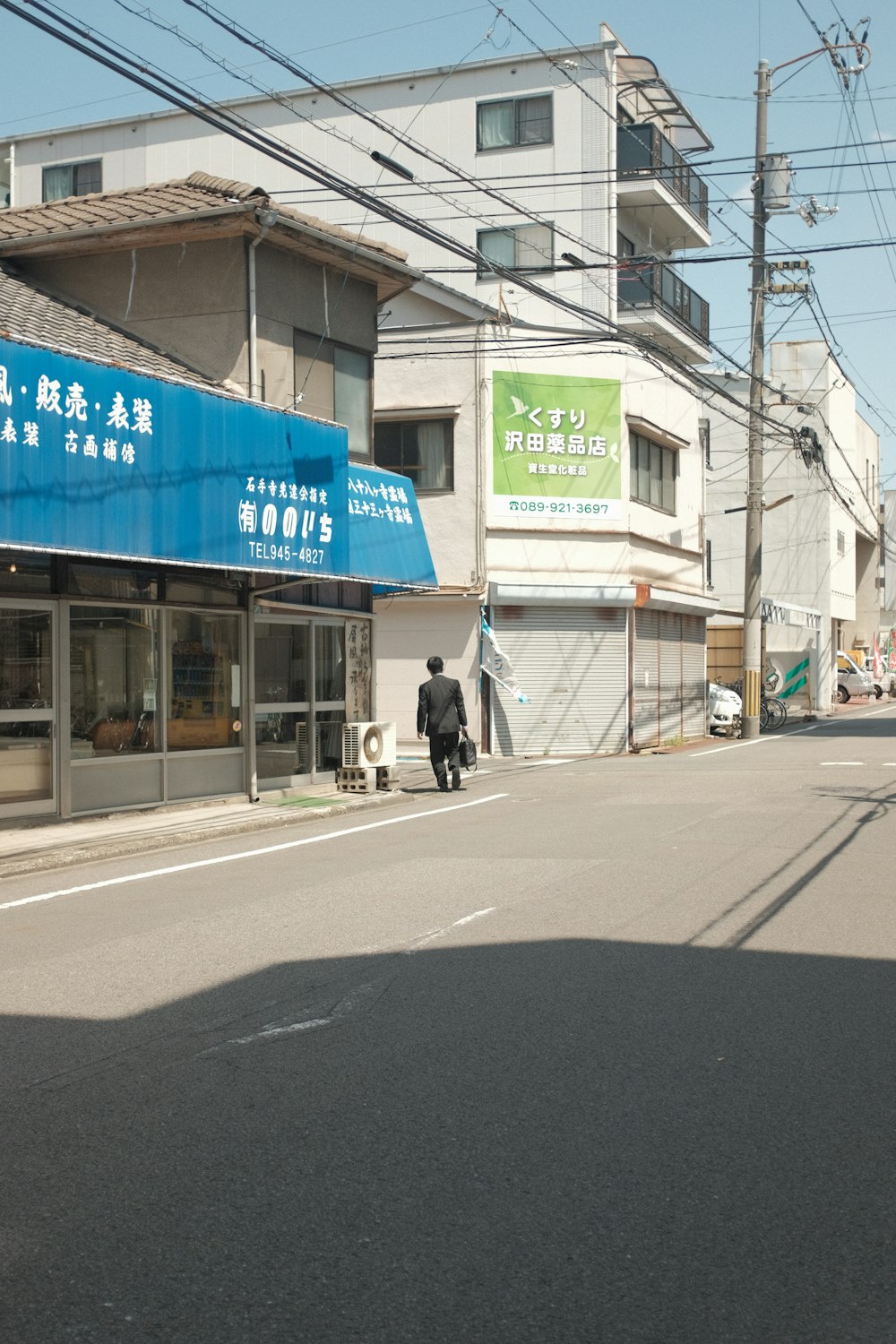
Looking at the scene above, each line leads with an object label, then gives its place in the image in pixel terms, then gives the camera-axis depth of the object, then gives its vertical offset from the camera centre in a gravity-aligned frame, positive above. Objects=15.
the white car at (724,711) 34.34 -1.36
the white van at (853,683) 57.84 -1.07
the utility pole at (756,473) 29.27 +4.24
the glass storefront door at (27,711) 13.58 -0.48
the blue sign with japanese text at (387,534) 17.47 +1.77
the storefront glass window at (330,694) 18.66 -0.45
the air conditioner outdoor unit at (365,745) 18.41 -1.15
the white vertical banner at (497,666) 26.12 -0.09
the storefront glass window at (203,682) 15.81 -0.22
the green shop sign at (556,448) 26.36 +4.33
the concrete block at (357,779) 18.31 -1.62
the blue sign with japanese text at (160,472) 12.20 +2.03
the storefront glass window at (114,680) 14.48 -0.18
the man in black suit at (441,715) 18.02 -0.73
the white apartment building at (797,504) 54.75 +6.60
